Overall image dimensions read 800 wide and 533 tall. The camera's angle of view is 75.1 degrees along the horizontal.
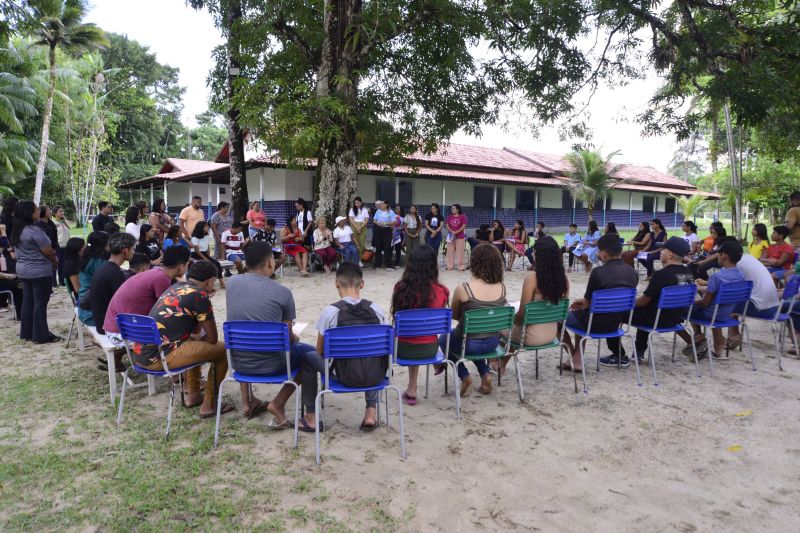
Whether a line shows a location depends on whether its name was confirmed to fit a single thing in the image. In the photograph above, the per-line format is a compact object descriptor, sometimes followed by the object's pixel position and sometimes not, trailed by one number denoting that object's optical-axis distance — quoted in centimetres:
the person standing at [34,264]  602
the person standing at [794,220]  805
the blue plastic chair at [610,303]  469
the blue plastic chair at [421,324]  391
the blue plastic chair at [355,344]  335
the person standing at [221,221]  1098
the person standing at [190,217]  1017
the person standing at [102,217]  851
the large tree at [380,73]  1040
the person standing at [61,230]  984
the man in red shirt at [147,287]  427
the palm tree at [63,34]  1980
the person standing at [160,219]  897
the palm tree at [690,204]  2727
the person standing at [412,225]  1335
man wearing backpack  349
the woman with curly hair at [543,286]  452
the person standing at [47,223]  744
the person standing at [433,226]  1326
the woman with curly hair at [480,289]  439
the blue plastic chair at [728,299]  516
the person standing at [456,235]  1304
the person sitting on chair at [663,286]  509
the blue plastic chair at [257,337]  341
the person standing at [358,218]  1224
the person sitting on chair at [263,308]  358
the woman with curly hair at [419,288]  419
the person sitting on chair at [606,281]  487
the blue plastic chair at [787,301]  559
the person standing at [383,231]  1274
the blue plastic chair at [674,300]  487
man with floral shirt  379
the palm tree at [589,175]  2311
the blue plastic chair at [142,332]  366
